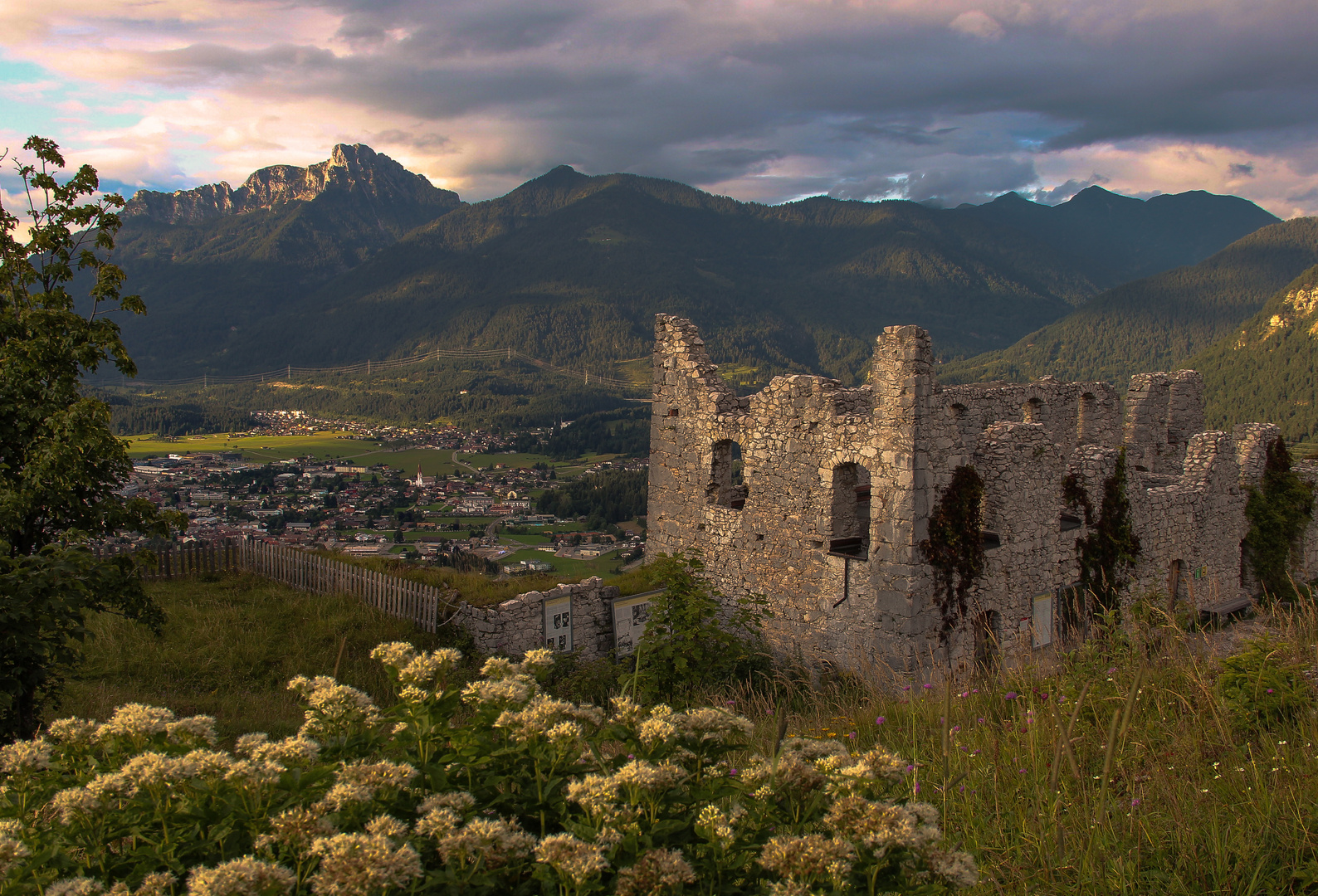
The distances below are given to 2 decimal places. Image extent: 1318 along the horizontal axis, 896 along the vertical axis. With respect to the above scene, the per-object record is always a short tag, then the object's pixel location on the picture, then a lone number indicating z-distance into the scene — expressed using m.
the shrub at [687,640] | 12.30
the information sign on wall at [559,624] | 14.67
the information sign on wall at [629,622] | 15.40
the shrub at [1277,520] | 19.58
